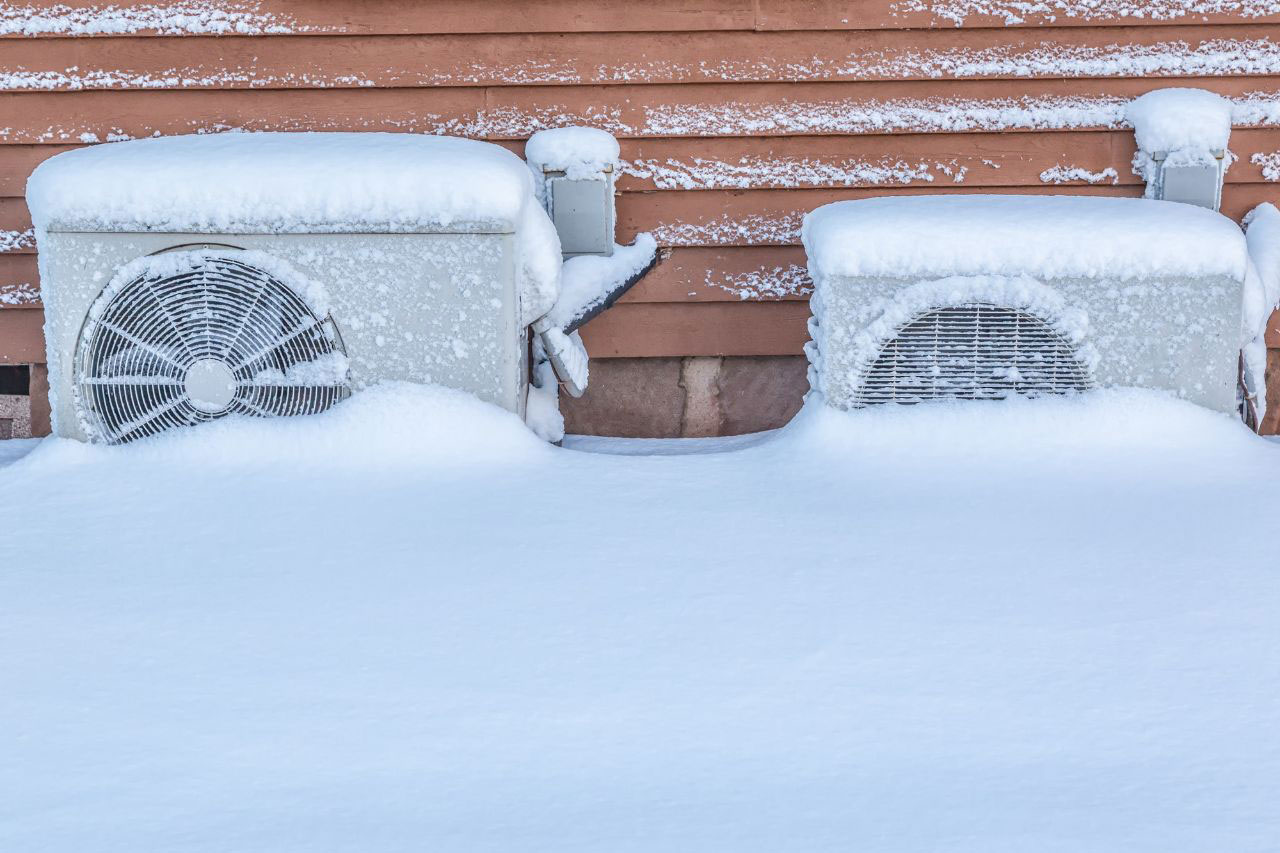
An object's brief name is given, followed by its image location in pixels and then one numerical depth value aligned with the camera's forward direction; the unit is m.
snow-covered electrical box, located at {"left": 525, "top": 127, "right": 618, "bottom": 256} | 3.98
